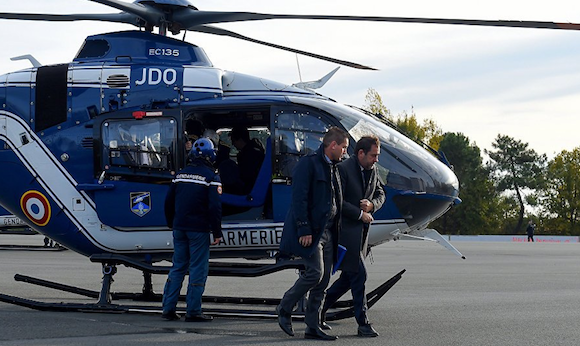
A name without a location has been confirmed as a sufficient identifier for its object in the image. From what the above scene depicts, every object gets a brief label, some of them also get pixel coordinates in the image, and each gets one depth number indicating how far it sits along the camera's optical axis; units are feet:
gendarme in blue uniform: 29.58
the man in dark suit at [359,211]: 27.04
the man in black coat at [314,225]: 26.07
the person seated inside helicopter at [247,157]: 34.06
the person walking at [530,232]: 179.73
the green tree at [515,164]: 313.94
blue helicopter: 32.17
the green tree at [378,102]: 244.42
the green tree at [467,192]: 266.16
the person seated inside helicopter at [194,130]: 34.01
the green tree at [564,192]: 297.94
